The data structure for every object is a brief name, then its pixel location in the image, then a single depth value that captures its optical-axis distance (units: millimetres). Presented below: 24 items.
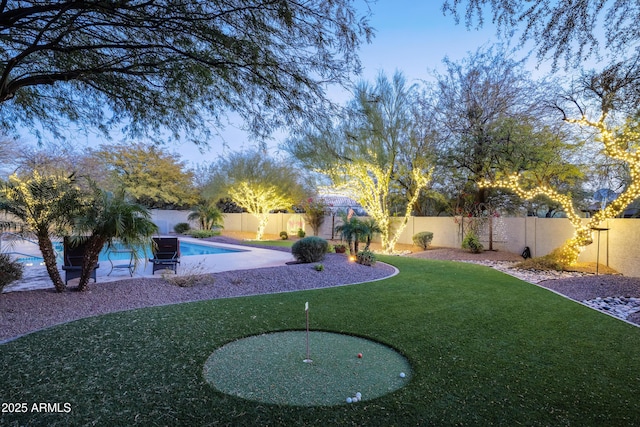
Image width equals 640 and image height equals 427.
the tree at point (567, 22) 3299
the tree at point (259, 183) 18812
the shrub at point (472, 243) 13258
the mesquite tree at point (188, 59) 3547
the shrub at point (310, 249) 9711
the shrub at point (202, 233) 20078
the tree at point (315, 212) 19984
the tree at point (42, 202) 5297
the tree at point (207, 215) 22656
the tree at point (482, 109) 12445
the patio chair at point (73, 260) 6609
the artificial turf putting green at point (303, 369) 2850
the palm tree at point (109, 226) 5707
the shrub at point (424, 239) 15219
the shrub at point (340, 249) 11758
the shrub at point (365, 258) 9742
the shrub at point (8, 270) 5516
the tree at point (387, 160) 13047
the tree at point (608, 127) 4398
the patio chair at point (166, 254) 8266
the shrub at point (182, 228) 23953
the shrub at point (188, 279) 6996
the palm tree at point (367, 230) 10516
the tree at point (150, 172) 24688
